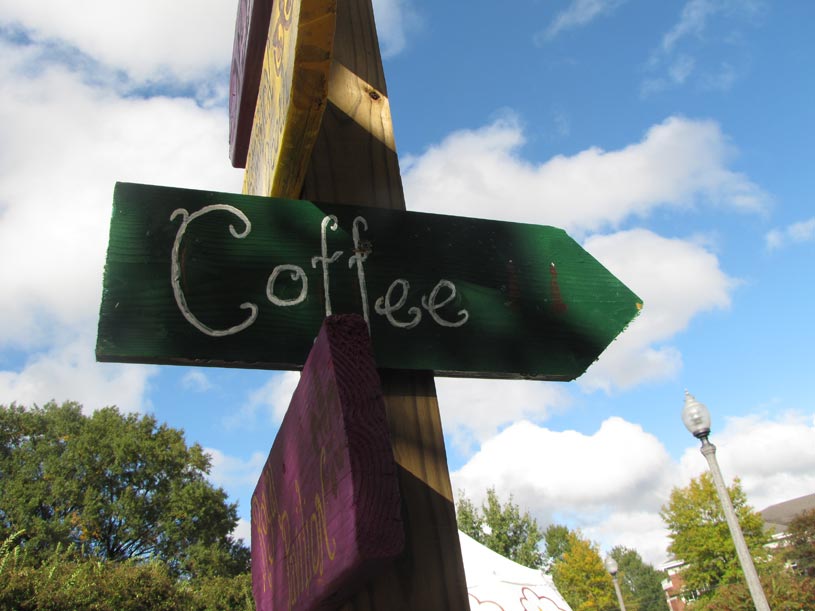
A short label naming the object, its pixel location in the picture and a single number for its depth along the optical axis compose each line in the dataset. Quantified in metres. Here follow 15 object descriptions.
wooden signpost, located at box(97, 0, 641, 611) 1.00
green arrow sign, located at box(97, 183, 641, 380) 1.10
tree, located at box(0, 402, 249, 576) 26.50
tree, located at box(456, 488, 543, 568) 36.84
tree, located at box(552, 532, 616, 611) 48.06
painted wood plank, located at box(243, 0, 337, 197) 0.95
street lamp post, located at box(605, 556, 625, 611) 16.13
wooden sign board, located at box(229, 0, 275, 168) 1.47
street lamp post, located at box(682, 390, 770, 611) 6.64
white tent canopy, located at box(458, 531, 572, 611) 7.99
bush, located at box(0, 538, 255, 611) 7.64
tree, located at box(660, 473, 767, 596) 33.28
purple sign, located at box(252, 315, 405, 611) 0.56
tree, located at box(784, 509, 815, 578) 42.44
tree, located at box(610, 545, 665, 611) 91.62
